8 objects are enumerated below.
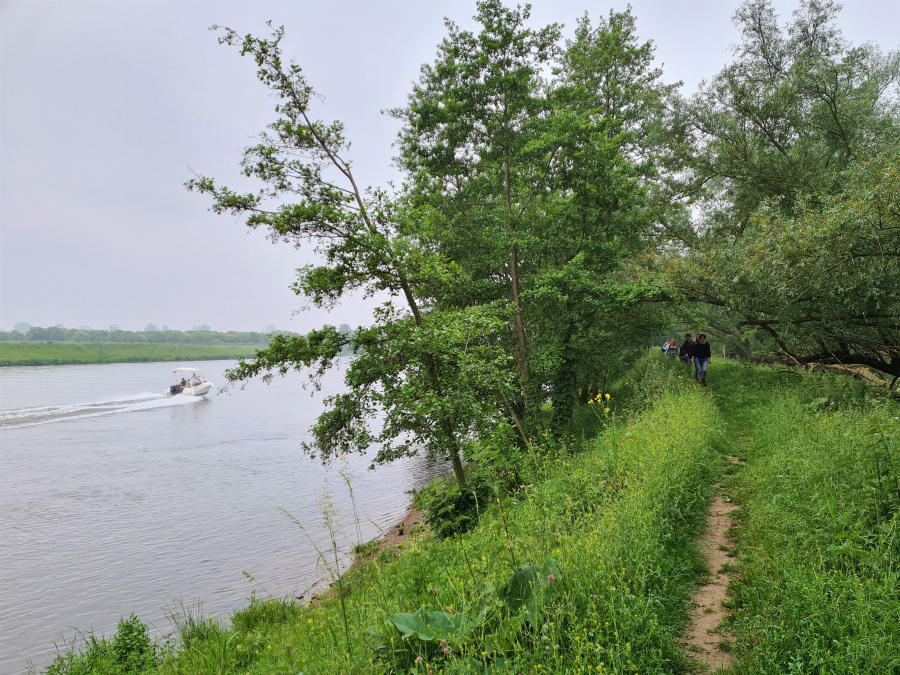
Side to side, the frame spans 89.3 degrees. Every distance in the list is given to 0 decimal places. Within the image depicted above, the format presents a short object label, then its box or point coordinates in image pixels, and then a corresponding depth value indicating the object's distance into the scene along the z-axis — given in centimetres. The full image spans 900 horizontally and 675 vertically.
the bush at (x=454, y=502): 673
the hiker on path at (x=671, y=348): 3288
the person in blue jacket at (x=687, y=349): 1745
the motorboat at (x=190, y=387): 5016
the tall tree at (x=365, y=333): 897
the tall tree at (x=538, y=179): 1527
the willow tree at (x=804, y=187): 923
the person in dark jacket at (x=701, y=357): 1599
